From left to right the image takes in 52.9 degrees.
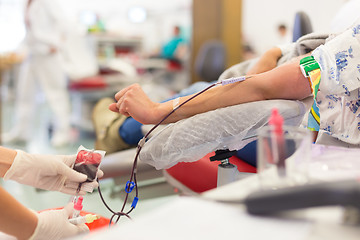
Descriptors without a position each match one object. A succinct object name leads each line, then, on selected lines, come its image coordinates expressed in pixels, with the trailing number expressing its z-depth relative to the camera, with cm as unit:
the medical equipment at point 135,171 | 99
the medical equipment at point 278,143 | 60
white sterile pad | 92
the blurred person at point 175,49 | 544
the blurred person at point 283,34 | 541
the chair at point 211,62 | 371
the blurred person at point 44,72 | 312
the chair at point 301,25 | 173
